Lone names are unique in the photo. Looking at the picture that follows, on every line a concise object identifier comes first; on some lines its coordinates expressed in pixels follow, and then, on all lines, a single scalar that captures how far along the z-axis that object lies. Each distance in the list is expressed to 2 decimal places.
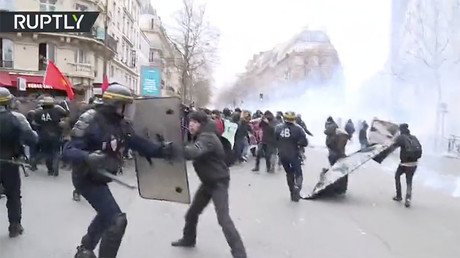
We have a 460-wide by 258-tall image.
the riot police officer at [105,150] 4.27
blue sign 18.27
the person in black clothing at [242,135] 15.75
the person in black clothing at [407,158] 9.45
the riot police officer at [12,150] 5.82
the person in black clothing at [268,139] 14.20
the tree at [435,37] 31.25
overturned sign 9.69
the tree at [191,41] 41.38
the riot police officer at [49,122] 10.77
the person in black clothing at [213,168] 5.16
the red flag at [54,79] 13.86
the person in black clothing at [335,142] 10.49
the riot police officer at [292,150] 9.40
